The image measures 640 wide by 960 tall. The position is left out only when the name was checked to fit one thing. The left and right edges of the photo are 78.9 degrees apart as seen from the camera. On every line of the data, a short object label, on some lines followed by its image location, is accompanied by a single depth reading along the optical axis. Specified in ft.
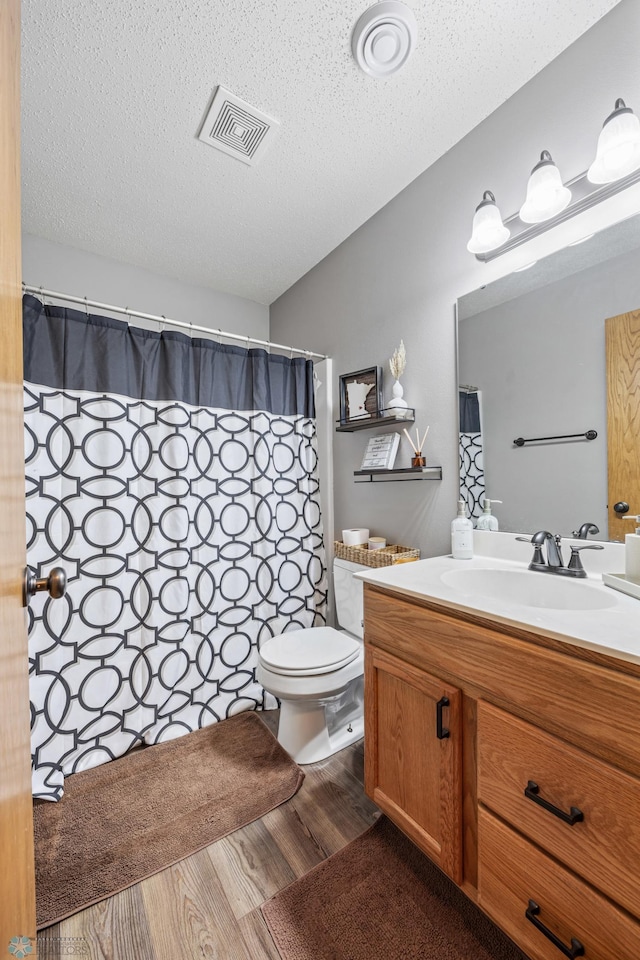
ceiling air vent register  4.42
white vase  5.61
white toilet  4.76
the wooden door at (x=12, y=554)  1.65
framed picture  6.11
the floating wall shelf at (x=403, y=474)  5.24
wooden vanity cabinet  2.17
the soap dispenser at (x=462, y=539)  4.61
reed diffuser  5.36
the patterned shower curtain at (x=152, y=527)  4.90
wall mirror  3.62
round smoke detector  3.59
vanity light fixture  3.32
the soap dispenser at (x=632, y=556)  3.14
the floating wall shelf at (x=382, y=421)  5.56
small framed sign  5.82
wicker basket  5.36
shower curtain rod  4.88
